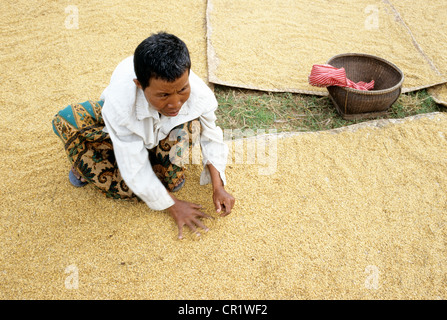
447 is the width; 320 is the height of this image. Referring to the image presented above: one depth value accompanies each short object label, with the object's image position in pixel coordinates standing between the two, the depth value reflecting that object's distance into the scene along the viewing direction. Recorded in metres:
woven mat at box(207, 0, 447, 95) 2.94
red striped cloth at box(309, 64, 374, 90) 2.50
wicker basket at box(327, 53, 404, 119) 2.49
